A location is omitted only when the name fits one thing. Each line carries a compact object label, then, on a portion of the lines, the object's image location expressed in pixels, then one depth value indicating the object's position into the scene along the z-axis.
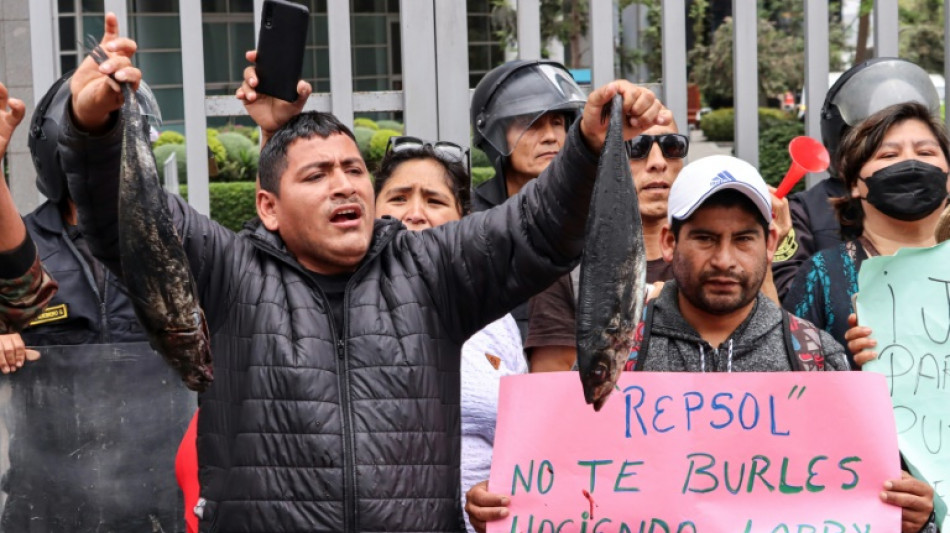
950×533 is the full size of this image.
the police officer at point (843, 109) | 4.50
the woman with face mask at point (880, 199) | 3.81
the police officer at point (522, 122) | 4.52
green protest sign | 3.46
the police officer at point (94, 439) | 4.17
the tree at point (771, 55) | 21.56
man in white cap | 3.29
